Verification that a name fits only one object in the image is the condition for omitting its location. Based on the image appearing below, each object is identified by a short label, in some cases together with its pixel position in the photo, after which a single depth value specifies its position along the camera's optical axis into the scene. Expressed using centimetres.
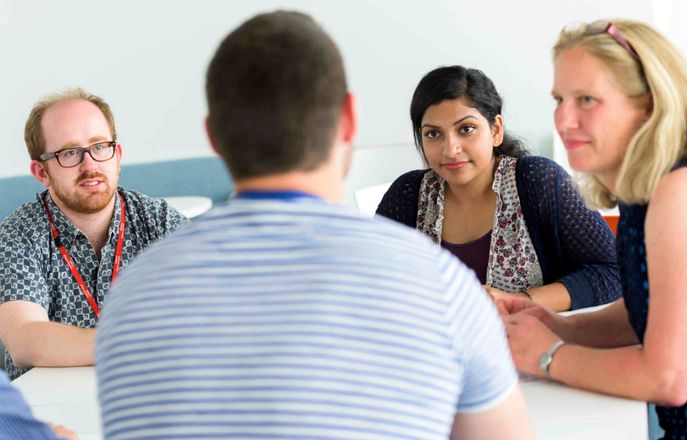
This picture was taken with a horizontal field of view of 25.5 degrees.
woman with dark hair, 301
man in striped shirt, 176
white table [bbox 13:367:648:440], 224
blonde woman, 226
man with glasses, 294
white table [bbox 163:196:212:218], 460
